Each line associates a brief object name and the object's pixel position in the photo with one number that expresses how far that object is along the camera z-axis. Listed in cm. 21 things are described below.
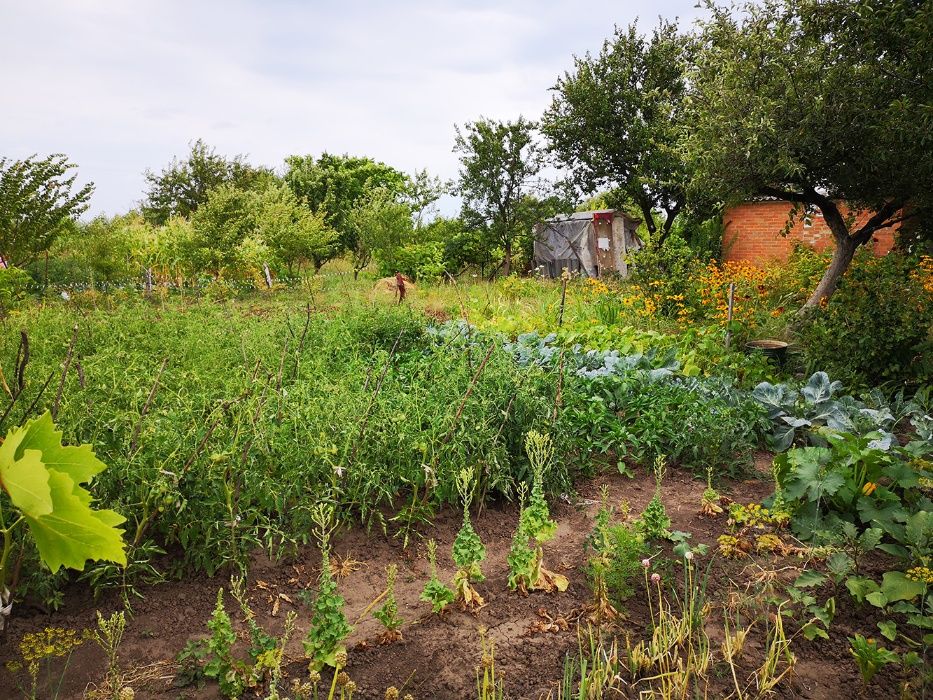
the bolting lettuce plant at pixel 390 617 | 237
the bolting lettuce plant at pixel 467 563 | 260
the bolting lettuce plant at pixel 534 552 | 266
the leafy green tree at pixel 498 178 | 1812
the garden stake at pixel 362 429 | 315
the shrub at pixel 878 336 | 541
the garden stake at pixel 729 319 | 720
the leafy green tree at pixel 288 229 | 1593
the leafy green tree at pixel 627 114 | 1662
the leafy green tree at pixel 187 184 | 2958
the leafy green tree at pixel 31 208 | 1188
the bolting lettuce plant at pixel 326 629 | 216
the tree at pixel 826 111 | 702
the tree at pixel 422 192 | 1862
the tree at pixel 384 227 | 1703
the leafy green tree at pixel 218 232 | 1513
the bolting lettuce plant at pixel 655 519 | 297
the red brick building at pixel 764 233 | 1552
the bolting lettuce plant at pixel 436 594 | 250
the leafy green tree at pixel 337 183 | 2306
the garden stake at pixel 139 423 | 275
